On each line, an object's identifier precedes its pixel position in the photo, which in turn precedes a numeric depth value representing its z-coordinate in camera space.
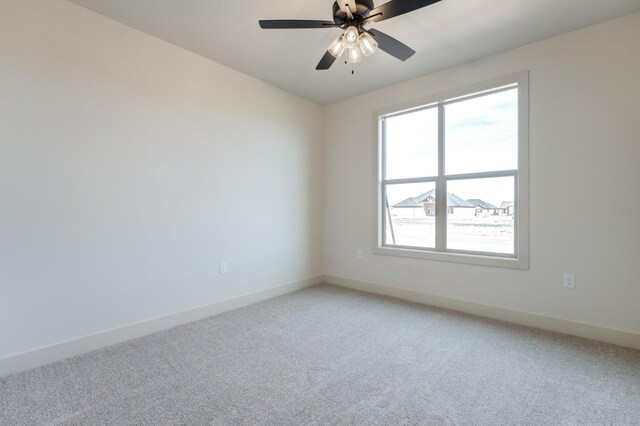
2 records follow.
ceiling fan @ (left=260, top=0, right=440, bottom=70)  1.79
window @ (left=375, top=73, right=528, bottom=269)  2.94
